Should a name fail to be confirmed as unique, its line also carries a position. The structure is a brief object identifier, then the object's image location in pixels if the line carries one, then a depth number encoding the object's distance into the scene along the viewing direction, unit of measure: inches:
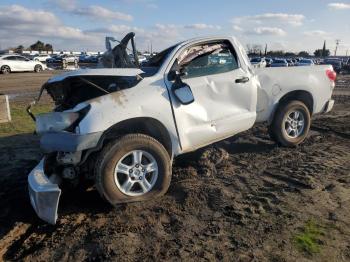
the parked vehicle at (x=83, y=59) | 2273.4
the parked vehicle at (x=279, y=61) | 1528.1
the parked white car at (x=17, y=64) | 1233.4
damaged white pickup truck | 182.2
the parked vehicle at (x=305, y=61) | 1662.4
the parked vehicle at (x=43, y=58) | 2214.0
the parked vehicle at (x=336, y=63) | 1485.0
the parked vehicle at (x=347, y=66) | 1504.3
